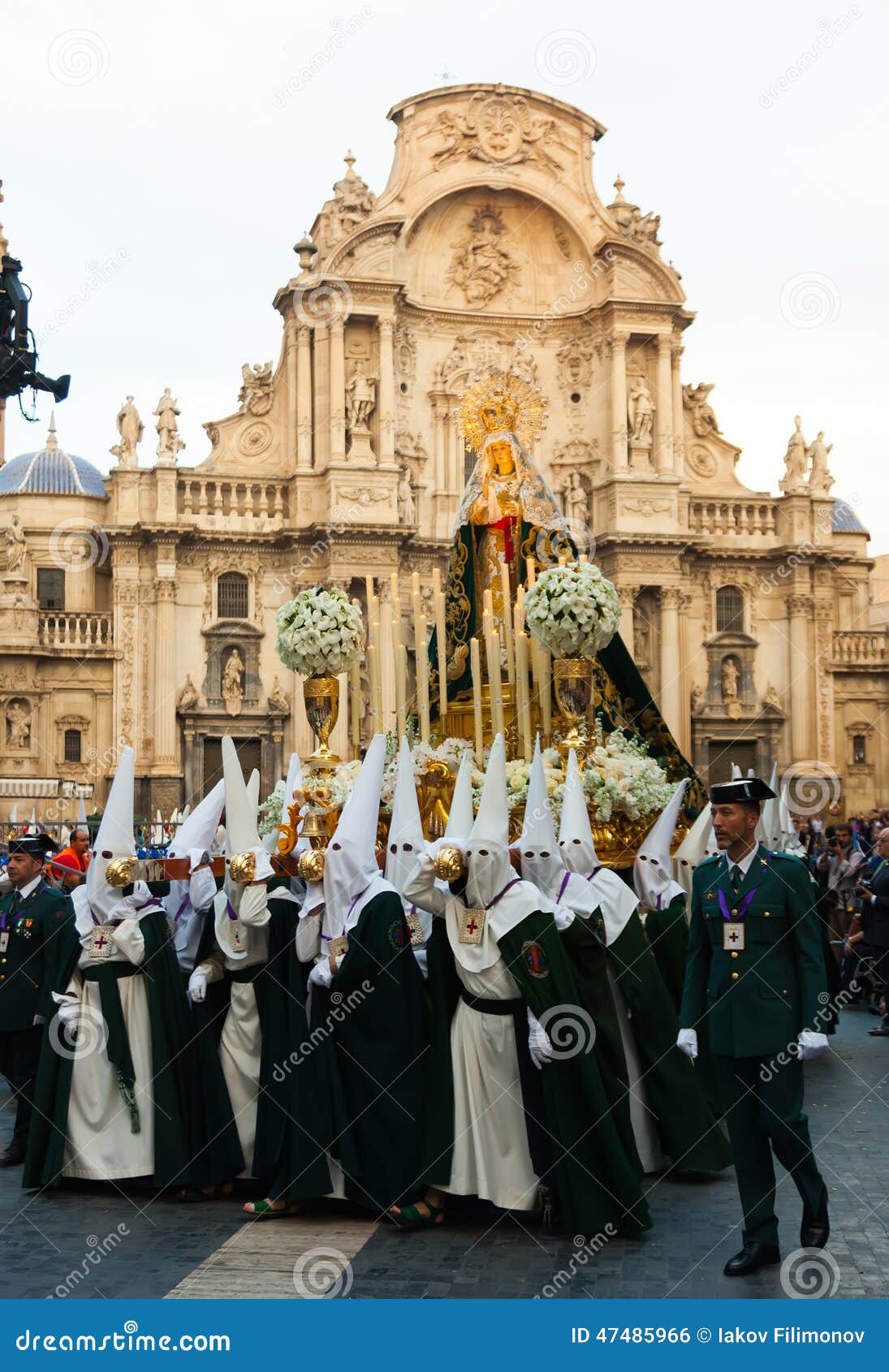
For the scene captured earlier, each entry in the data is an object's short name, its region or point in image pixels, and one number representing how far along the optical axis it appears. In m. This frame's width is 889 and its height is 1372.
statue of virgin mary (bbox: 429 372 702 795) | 13.41
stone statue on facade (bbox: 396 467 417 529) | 36.28
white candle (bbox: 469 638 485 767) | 11.64
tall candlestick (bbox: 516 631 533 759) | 11.84
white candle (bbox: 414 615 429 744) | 12.21
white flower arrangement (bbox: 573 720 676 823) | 10.79
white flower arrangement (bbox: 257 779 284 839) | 12.26
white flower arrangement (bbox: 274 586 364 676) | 12.28
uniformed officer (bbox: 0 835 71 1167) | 8.77
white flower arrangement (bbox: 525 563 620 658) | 11.20
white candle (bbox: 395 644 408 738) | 12.32
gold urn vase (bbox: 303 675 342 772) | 12.60
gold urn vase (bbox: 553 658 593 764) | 11.62
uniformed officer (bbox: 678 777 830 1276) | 6.45
